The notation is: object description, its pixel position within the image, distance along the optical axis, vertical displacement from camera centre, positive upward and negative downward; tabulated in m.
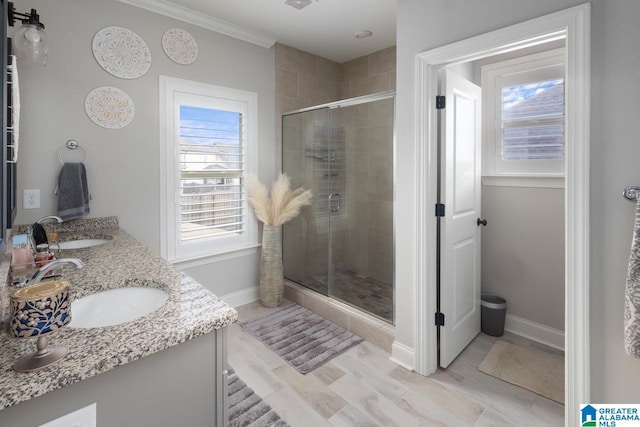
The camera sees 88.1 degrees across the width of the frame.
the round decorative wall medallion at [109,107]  2.36 +0.75
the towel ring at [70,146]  2.27 +0.44
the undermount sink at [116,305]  1.20 -0.37
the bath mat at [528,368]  2.03 -1.09
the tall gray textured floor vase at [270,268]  3.19 -0.58
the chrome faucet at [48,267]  0.98 -0.17
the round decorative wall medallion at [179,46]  2.65 +1.34
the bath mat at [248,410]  1.74 -1.11
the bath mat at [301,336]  2.35 -1.03
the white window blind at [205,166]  2.76 +0.38
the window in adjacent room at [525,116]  2.46 +0.71
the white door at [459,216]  2.17 -0.07
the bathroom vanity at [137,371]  0.72 -0.40
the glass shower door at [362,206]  2.74 +0.01
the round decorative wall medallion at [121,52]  2.37 +1.16
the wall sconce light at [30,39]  1.78 +0.93
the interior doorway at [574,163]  1.45 +0.19
